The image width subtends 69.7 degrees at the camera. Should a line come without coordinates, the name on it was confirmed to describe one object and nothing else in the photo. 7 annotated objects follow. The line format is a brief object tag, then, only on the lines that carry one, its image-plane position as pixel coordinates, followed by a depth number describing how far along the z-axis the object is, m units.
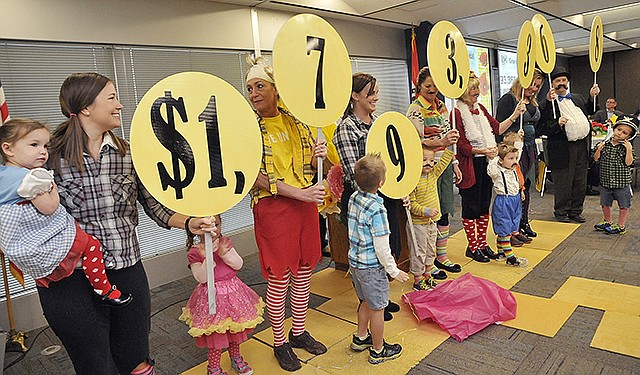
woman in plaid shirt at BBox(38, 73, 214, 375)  1.39
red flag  5.78
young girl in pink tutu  2.01
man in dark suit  4.23
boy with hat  3.99
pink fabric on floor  2.49
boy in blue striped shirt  2.07
